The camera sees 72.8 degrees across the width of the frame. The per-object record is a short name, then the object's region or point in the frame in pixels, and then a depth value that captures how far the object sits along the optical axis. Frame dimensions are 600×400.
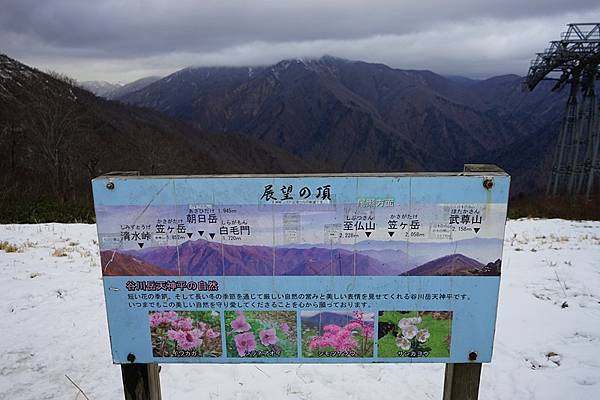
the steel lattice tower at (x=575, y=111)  21.81
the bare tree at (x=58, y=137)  26.11
